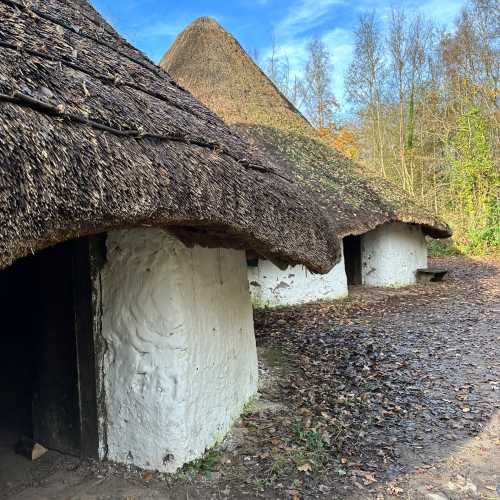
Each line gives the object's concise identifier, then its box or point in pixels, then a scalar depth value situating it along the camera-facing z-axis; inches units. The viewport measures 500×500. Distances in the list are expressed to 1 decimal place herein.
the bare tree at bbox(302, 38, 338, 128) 797.2
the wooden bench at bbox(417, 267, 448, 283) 441.7
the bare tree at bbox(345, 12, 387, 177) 742.5
